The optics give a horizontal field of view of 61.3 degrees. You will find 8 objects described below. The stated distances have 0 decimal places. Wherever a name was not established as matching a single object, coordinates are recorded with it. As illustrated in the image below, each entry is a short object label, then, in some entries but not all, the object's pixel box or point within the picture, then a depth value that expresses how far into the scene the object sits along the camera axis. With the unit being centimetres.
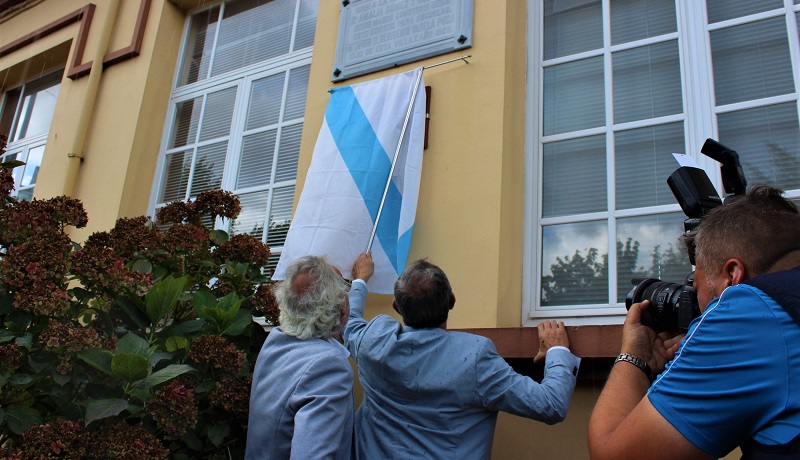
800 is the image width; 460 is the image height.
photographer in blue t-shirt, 101
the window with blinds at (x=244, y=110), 376
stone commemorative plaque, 310
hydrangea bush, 180
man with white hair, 175
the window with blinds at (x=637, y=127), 251
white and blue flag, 277
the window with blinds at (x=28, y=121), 523
